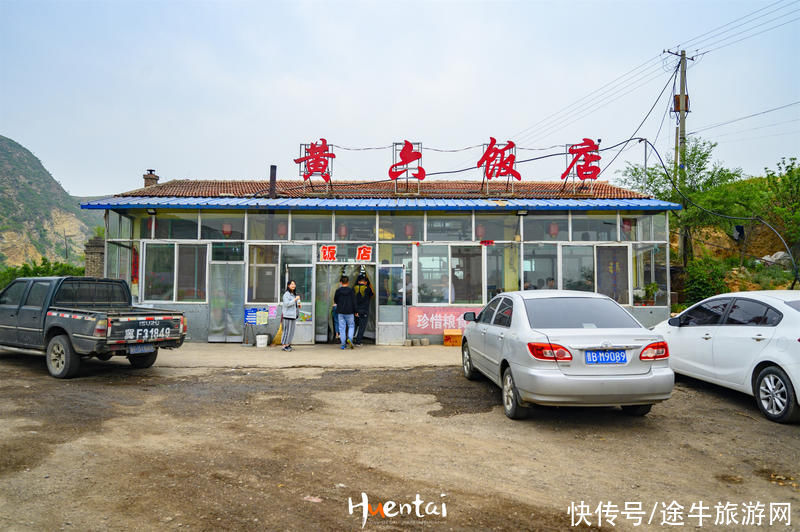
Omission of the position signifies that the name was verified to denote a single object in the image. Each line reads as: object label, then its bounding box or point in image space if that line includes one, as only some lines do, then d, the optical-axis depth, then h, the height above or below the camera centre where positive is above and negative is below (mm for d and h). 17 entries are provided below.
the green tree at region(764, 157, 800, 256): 19016 +3898
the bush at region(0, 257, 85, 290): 24797 +890
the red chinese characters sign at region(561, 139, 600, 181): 16266 +4481
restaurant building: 13539 +997
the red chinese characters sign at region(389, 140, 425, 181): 16531 +4479
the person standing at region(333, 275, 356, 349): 12375 -415
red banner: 13406 -819
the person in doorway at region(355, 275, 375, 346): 12945 -283
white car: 5551 -681
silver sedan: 5168 -753
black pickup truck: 7691 -595
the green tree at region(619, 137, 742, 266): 18219 +4366
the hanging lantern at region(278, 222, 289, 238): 13781 +1710
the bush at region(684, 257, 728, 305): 15703 +356
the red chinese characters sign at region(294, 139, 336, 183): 16891 +4510
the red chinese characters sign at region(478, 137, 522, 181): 16359 +4425
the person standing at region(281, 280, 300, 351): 12375 -556
